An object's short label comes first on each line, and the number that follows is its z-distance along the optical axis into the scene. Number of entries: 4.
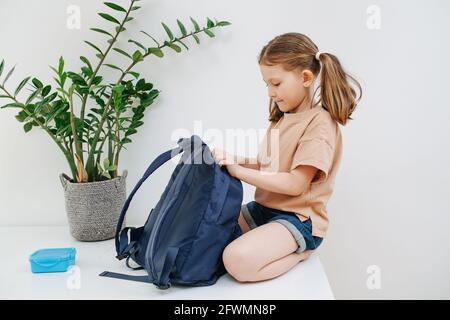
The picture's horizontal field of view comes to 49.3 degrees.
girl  1.04
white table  0.96
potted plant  1.30
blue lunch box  1.11
